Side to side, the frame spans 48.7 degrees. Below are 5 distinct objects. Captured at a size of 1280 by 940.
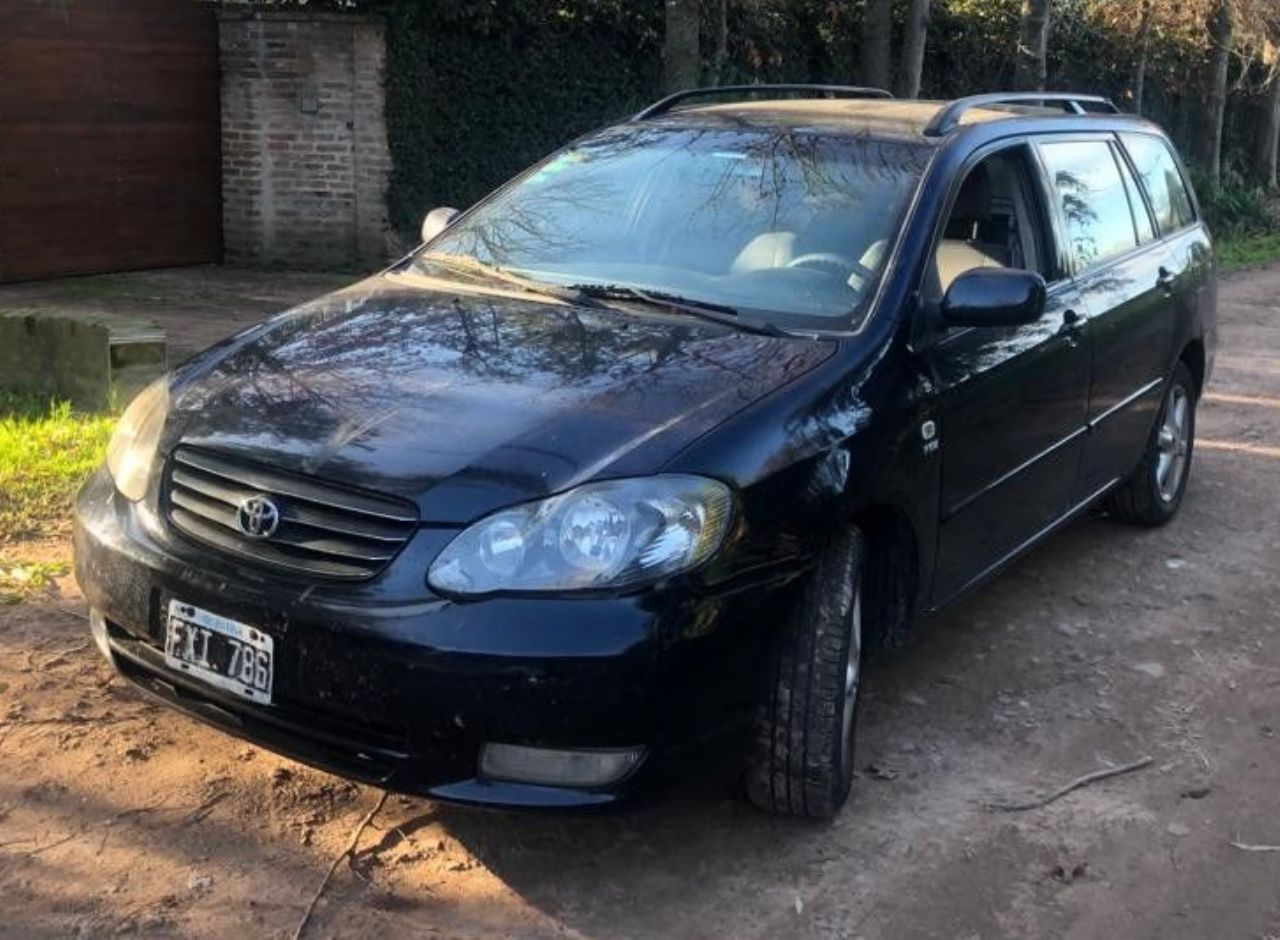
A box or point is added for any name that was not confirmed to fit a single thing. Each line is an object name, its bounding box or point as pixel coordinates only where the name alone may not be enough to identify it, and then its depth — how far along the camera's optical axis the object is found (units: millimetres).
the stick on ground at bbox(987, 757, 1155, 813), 3766
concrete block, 7145
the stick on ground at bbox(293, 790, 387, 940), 3078
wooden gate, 11523
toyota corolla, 3004
